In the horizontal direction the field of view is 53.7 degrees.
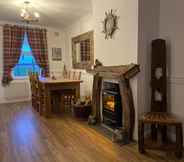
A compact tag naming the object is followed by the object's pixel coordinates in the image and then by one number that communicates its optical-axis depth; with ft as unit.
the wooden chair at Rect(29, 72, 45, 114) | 14.62
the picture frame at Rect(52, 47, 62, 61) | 21.80
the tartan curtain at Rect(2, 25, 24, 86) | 18.80
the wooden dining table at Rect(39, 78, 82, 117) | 13.92
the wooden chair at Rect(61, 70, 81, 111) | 15.96
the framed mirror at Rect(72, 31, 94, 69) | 17.20
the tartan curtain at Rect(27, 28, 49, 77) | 20.06
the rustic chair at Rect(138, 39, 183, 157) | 8.05
